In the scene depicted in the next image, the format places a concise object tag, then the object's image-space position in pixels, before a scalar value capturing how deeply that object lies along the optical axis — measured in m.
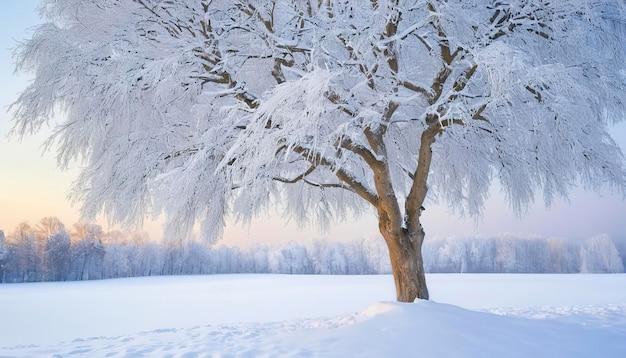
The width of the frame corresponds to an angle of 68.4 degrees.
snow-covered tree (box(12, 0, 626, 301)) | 4.76
